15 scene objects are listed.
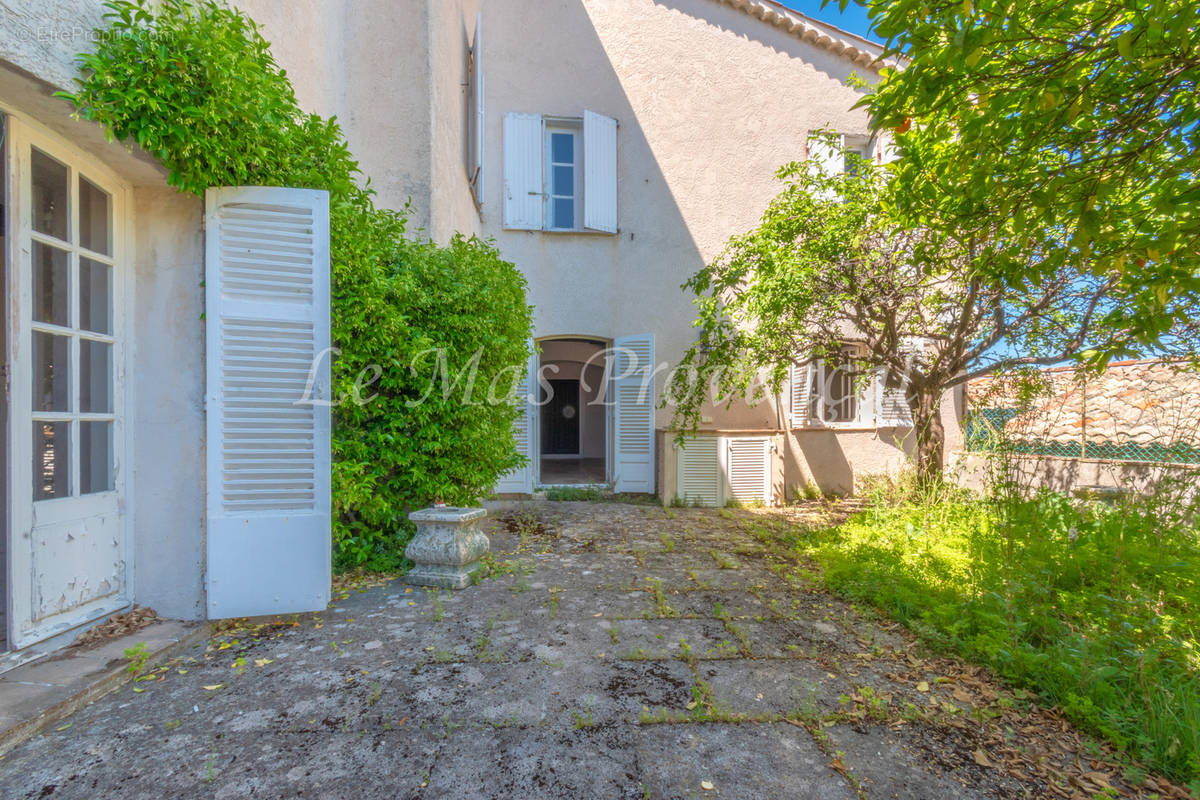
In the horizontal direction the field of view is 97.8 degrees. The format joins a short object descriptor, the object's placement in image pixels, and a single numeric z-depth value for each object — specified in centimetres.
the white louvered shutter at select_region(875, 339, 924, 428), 674
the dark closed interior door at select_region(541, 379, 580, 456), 1201
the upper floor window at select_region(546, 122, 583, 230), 659
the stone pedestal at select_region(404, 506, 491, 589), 321
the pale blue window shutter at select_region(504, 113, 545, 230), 630
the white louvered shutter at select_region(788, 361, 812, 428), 653
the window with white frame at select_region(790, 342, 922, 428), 656
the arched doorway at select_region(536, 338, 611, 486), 1125
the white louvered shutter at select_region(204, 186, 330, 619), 261
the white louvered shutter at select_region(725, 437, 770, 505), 598
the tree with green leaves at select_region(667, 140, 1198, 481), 443
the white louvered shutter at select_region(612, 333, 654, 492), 629
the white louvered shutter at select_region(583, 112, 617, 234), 636
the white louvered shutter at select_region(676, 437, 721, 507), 593
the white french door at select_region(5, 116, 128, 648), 204
